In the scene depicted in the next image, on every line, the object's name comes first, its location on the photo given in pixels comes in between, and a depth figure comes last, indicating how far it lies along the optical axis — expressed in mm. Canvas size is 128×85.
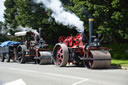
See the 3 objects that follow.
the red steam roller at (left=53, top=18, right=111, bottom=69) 11312
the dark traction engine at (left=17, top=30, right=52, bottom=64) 15145
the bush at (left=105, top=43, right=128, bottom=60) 21250
